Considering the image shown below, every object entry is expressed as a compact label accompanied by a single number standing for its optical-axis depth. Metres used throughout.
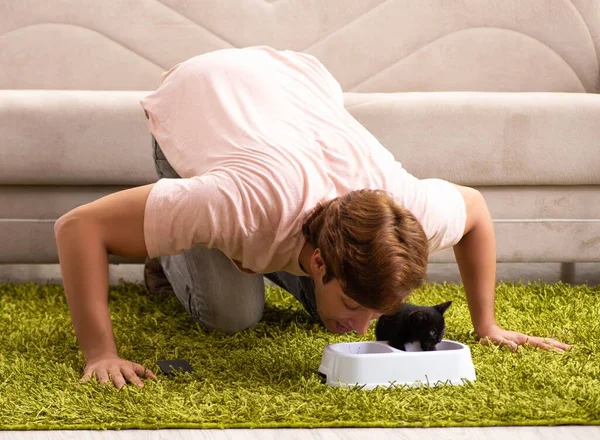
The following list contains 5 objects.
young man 3.18
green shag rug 3.12
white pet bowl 3.27
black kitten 3.38
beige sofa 4.17
